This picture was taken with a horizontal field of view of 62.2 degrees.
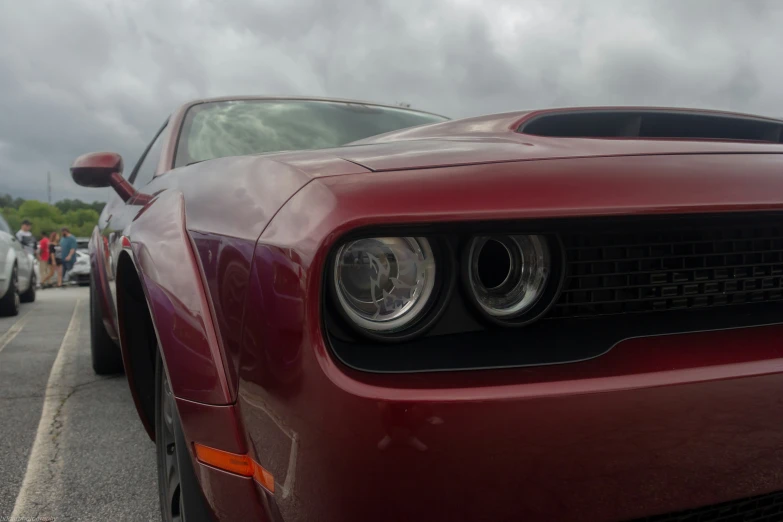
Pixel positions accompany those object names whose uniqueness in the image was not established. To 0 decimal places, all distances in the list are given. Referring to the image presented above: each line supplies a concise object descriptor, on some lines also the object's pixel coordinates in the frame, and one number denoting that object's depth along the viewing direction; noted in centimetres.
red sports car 95
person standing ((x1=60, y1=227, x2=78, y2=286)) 1574
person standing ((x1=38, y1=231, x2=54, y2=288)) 1709
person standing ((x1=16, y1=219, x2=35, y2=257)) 1112
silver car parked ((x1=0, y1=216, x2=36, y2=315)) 745
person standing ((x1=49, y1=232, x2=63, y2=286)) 1668
